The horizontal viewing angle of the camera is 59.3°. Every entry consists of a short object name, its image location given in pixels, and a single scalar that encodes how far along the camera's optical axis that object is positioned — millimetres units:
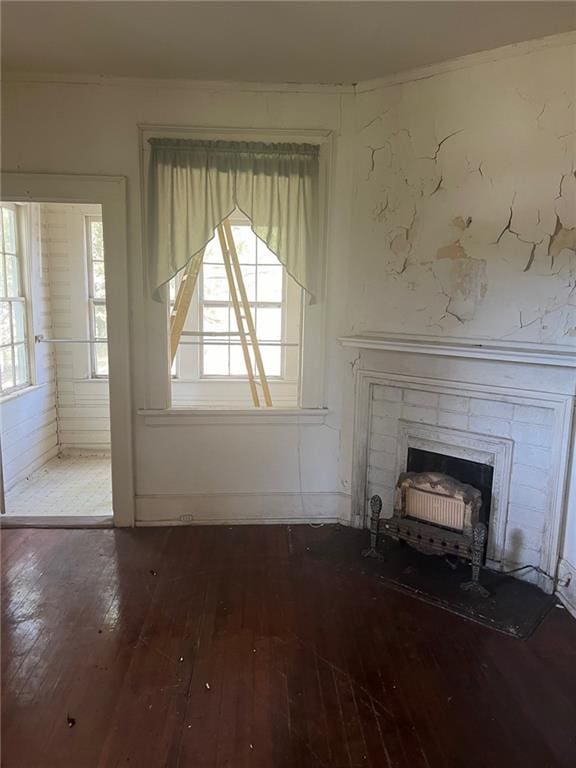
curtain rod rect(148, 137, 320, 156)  2959
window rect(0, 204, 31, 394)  3975
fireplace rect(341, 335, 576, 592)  2559
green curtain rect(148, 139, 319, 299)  2984
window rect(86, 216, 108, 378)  4691
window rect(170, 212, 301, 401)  3631
